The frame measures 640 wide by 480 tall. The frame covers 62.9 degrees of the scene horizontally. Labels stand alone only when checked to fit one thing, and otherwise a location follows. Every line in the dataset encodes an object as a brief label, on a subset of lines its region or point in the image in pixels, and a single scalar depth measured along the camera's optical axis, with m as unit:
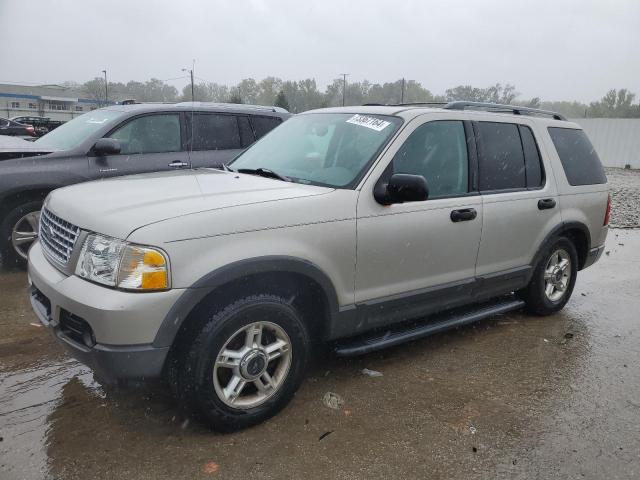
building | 80.88
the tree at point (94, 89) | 87.70
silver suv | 2.57
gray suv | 5.43
